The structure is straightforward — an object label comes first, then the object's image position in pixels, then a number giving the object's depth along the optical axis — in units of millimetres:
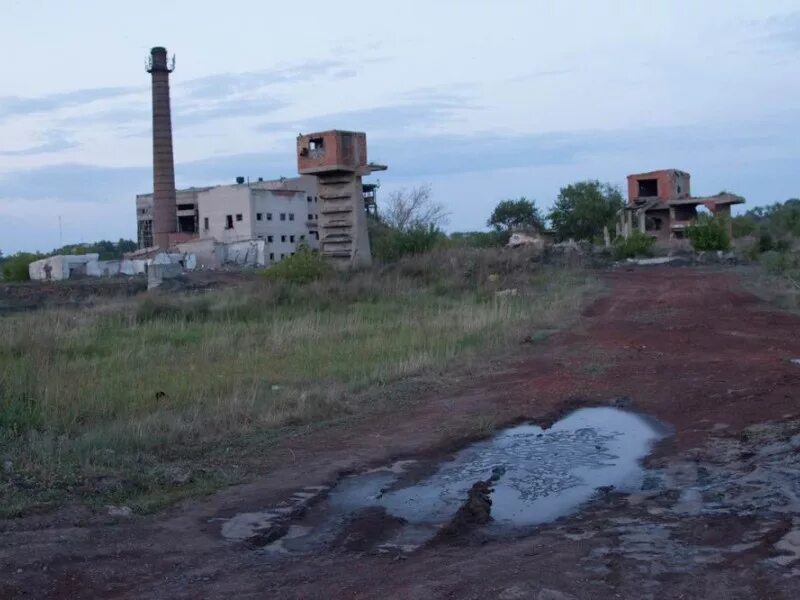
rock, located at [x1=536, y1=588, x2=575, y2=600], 5746
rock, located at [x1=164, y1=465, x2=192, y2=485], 10094
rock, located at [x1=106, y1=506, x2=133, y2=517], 8823
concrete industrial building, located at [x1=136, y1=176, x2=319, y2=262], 86500
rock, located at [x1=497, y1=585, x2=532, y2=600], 5777
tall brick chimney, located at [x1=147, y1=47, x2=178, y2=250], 73812
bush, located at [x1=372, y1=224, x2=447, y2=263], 44906
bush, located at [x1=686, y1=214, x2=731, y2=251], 60344
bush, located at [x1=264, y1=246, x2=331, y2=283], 35031
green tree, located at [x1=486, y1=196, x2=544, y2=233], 91500
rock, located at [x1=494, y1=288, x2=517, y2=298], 33412
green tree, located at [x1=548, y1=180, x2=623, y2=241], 84875
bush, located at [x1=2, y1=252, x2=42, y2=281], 72312
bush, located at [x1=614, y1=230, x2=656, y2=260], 62125
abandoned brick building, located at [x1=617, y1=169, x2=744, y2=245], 77500
